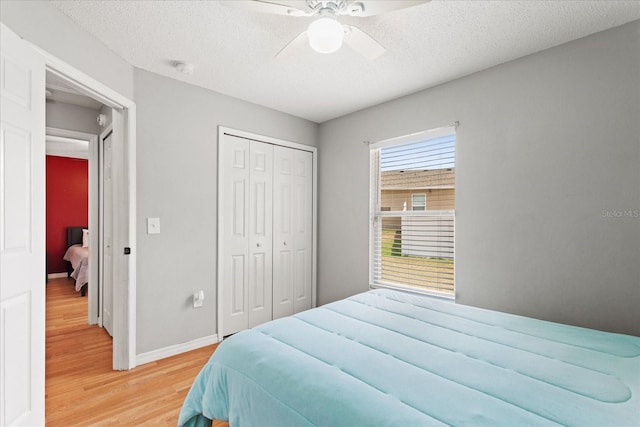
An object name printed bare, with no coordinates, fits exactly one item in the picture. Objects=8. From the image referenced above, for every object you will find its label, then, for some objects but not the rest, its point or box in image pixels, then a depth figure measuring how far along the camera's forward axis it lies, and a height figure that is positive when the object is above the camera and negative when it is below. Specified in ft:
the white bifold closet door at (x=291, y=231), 12.15 -0.84
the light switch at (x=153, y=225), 8.89 -0.49
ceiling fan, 4.64 +3.07
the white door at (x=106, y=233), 10.65 -0.90
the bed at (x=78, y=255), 15.98 -2.69
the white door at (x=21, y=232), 4.80 -0.42
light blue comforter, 3.40 -2.14
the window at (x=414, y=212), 9.59 -0.05
